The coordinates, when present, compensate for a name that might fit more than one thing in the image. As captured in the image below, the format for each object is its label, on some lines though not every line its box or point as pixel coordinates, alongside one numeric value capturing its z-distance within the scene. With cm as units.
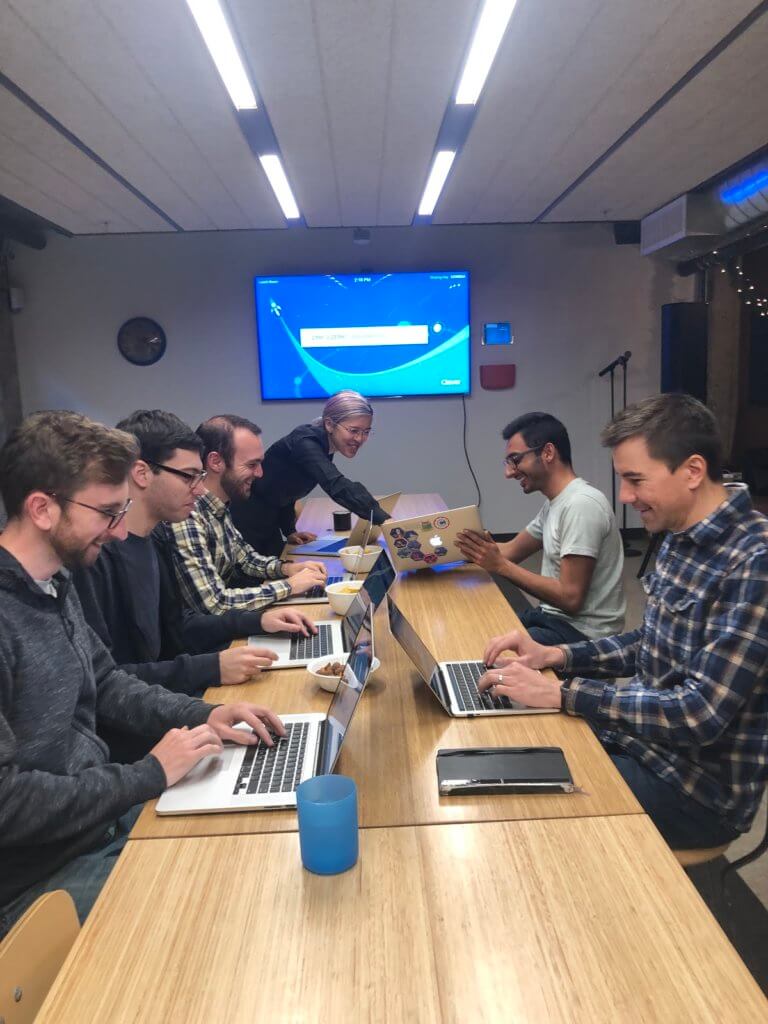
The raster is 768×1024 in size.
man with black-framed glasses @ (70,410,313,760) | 172
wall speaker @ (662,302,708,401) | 553
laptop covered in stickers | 254
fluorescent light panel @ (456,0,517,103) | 224
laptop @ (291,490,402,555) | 301
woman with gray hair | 317
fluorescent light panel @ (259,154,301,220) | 370
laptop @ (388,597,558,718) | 147
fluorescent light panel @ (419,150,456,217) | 372
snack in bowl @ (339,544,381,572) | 254
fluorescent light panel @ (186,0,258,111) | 220
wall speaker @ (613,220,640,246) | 562
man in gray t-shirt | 229
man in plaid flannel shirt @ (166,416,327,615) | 217
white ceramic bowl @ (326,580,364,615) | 210
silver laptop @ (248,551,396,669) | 138
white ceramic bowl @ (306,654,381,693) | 156
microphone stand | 559
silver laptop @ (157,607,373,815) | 117
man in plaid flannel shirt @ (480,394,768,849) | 132
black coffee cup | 352
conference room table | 80
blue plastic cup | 98
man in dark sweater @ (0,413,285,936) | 120
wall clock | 570
